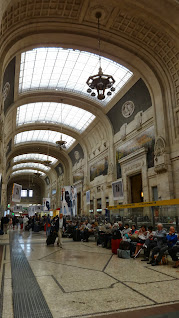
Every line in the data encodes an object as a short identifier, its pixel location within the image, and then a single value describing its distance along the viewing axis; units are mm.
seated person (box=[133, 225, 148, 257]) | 6991
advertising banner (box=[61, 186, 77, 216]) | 12822
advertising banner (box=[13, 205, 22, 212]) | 27650
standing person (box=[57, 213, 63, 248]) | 9389
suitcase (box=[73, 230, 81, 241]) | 11855
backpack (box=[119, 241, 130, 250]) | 7090
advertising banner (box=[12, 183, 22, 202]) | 13694
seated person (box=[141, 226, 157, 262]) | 6582
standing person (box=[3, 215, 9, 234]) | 14680
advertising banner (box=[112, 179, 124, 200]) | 14327
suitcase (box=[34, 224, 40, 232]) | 19078
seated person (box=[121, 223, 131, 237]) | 8573
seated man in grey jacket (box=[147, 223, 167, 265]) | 6086
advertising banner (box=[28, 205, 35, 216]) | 26283
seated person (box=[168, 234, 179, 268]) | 5785
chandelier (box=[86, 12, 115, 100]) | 10070
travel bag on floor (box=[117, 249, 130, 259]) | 6914
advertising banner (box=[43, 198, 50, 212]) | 25484
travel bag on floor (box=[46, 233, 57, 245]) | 9789
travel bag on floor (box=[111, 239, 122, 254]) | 7664
